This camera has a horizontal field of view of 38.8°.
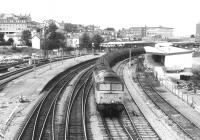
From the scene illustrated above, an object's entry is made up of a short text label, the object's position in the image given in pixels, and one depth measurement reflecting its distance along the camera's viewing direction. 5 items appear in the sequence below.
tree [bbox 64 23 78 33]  184.88
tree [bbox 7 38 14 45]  117.23
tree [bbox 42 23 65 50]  97.68
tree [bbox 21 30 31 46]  118.00
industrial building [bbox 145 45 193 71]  54.16
